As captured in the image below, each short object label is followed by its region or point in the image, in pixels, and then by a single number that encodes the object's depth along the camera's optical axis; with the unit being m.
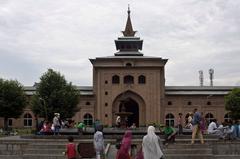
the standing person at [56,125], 20.40
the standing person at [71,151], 11.92
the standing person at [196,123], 15.05
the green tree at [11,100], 44.93
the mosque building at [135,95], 49.97
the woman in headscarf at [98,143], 12.43
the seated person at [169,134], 15.70
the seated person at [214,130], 18.23
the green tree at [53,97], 44.29
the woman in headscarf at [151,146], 9.35
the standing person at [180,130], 21.28
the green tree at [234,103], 48.75
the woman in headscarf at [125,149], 10.03
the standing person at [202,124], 15.48
